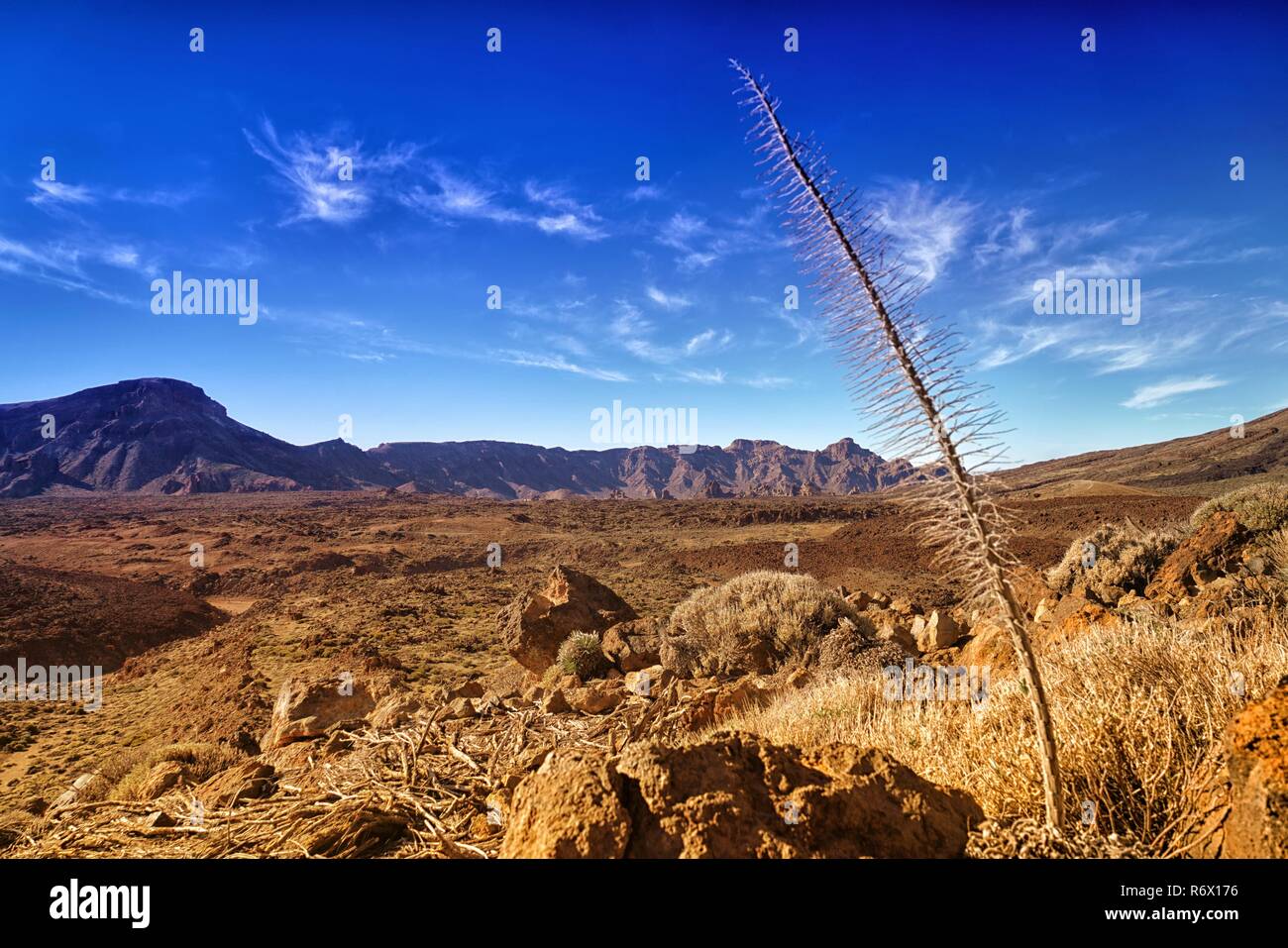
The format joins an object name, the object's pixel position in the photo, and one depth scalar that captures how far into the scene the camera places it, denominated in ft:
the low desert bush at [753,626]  29.53
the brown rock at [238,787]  12.19
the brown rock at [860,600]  38.66
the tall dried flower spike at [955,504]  5.71
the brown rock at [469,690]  26.98
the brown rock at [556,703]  20.08
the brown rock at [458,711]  17.99
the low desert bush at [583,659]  30.42
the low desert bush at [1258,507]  28.12
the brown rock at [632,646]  30.32
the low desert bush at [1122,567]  29.04
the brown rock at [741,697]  17.04
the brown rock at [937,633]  27.91
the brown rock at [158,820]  10.55
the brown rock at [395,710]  18.98
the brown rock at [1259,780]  5.30
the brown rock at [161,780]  14.90
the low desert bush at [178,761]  16.97
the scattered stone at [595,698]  20.57
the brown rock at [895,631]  29.12
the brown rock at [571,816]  6.24
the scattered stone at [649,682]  22.61
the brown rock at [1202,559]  24.80
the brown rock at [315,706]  23.12
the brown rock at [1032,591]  27.81
